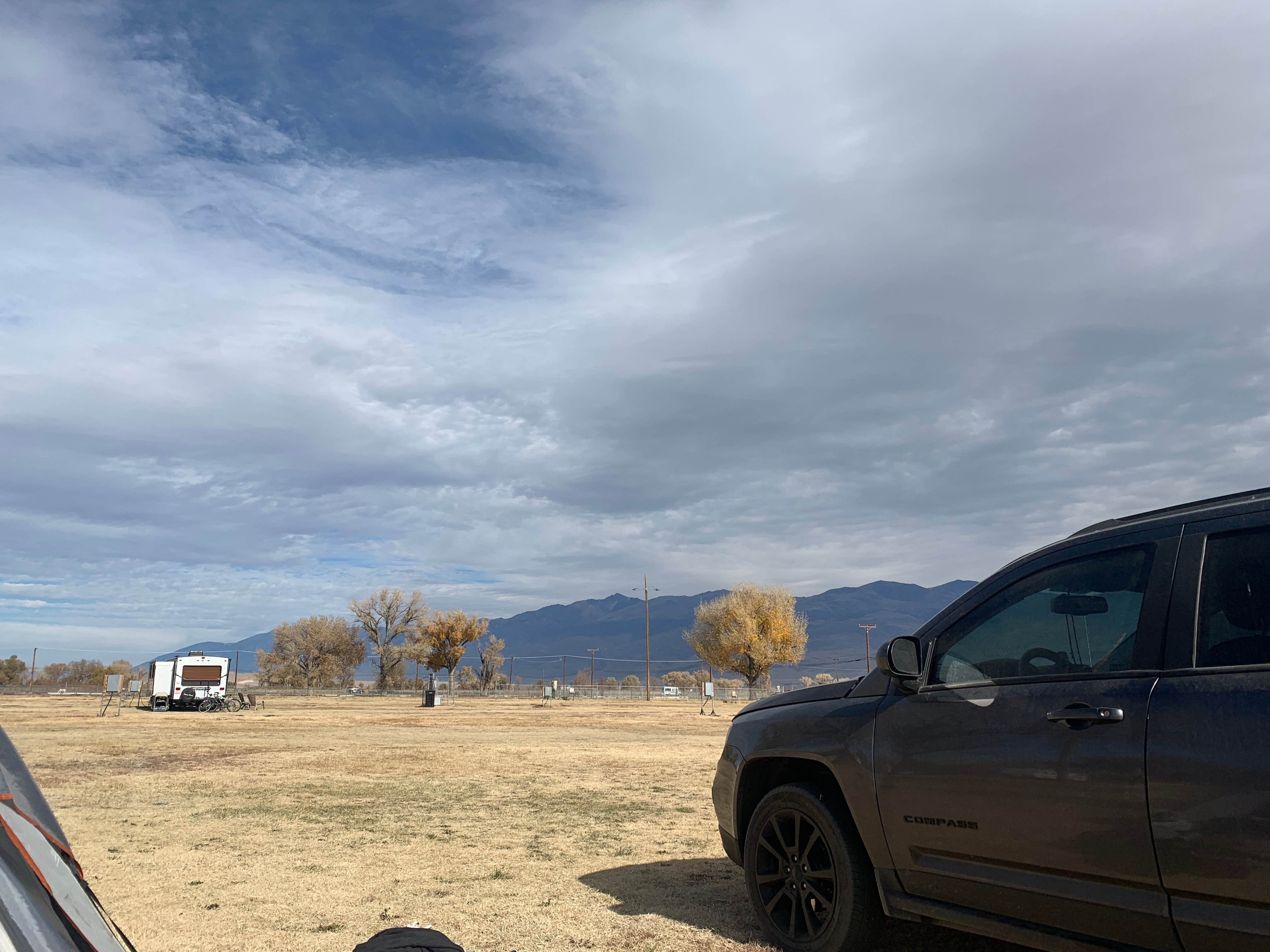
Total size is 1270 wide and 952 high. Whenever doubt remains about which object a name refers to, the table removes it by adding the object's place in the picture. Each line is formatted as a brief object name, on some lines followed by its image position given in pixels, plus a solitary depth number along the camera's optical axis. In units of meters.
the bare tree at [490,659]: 98.06
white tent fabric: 3.50
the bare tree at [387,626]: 87.19
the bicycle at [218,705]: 40.66
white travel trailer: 40.97
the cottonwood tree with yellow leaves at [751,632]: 78.62
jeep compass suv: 2.96
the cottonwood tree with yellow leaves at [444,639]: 88.00
